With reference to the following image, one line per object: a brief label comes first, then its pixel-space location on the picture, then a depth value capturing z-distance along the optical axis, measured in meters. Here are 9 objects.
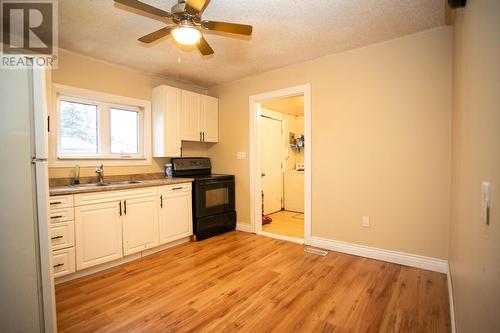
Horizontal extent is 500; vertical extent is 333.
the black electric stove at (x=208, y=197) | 3.54
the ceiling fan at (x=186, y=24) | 1.67
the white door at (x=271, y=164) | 5.04
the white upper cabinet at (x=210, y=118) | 4.06
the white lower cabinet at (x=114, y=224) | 2.34
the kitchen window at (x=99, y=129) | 2.89
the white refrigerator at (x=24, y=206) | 1.27
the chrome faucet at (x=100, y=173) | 3.08
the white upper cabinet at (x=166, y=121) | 3.53
